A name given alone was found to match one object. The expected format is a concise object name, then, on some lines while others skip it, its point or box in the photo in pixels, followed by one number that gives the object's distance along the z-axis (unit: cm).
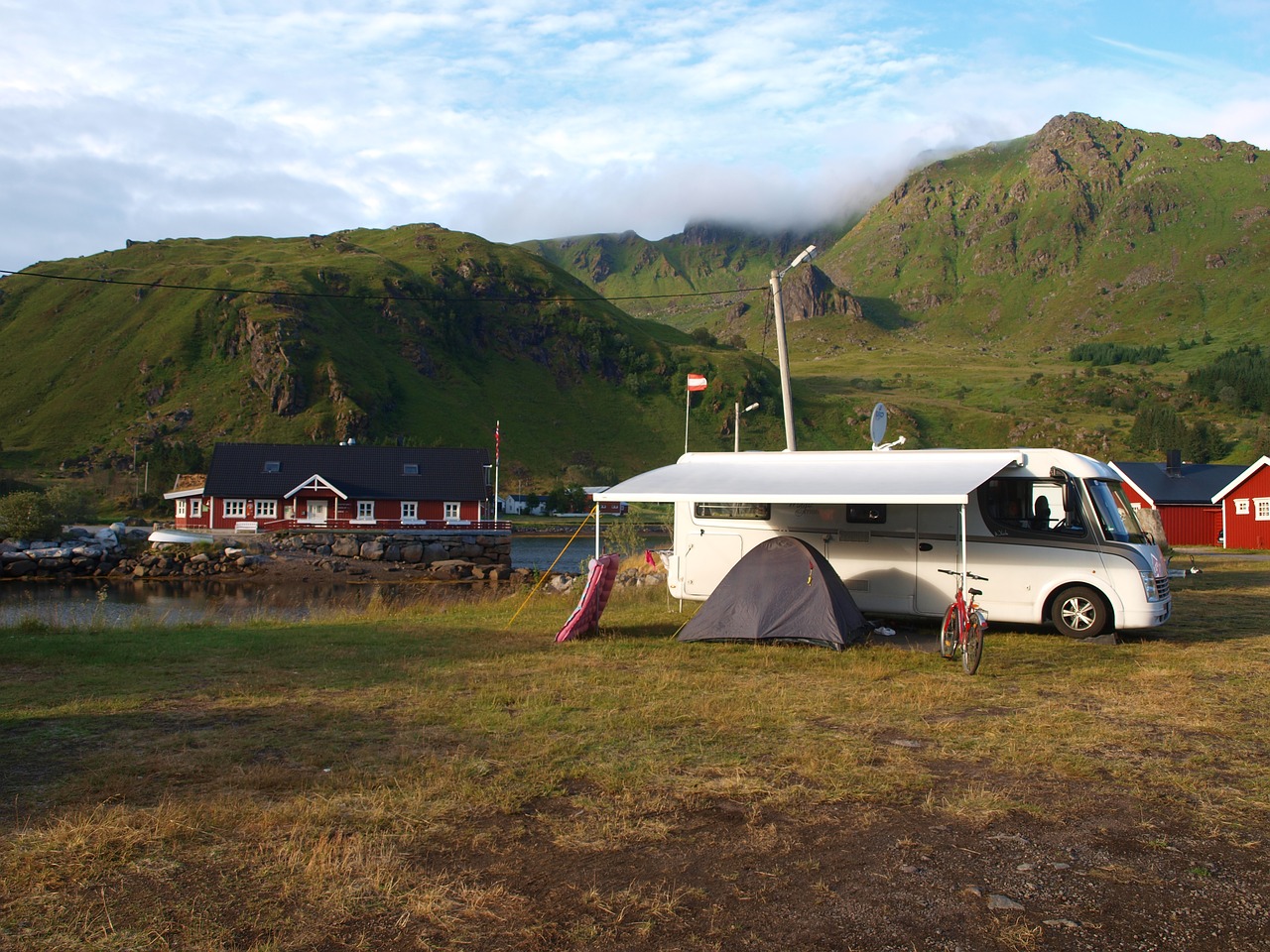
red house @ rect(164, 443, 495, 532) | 6159
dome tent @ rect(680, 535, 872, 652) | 1265
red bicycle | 1097
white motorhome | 1318
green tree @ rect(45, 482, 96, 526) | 5581
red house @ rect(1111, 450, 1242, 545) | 5056
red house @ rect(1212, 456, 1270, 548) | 4728
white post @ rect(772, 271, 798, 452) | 2131
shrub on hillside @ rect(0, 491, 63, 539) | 5094
